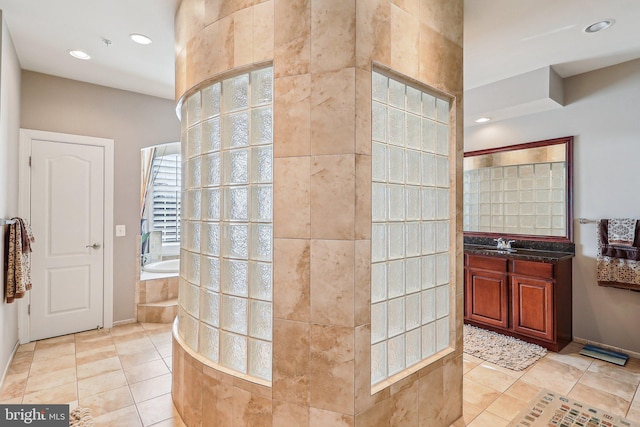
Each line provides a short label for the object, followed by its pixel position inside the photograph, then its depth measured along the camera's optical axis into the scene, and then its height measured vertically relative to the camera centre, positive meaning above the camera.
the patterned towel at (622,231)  2.94 -0.14
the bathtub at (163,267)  4.62 -0.75
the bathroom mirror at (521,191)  3.49 +0.27
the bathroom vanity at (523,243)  3.20 -0.31
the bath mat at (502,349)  2.93 -1.25
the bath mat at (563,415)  2.11 -1.29
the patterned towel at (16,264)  2.63 -0.39
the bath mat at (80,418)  2.08 -1.29
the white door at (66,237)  3.39 -0.24
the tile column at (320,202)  1.55 +0.06
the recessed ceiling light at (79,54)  2.96 +1.42
